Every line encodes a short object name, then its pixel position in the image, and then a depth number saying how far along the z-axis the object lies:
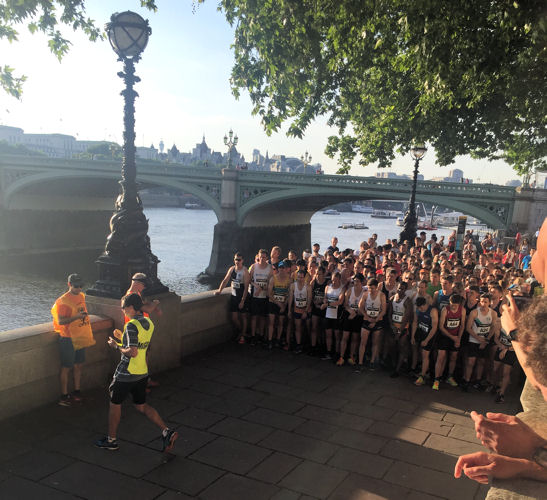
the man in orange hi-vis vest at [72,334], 5.49
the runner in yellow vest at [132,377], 4.52
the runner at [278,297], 8.33
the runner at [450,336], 6.94
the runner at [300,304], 8.20
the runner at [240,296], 8.33
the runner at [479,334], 6.90
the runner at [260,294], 8.37
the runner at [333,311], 7.89
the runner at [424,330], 7.01
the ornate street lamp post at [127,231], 6.44
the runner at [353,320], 7.70
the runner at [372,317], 7.50
